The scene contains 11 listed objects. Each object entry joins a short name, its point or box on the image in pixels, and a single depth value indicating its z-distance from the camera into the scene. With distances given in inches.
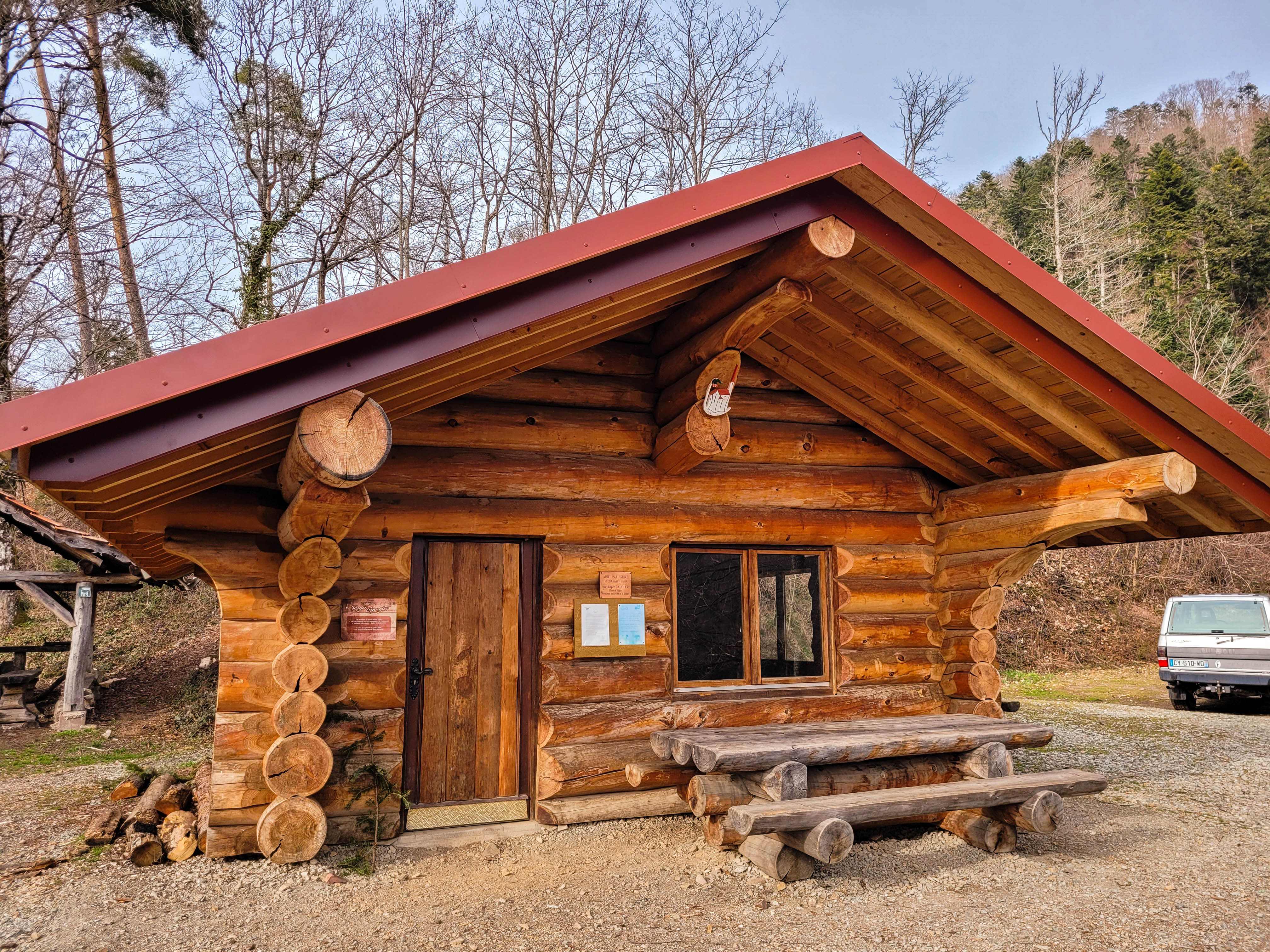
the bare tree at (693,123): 719.7
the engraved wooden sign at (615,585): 251.9
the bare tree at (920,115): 803.4
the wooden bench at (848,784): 192.2
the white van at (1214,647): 486.3
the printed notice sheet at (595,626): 245.8
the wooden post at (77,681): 465.1
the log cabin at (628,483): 164.6
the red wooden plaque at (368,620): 223.1
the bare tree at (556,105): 693.9
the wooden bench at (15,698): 467.2
